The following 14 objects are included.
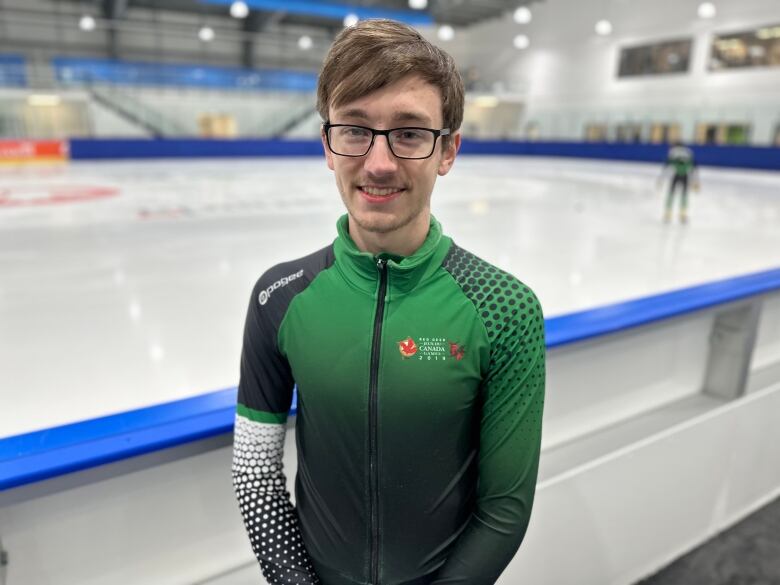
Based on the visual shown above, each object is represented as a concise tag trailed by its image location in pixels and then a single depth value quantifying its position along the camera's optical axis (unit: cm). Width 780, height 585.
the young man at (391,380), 87
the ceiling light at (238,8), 1310
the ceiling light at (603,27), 1439
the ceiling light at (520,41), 1747
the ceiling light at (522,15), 1253
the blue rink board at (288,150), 1581
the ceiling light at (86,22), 1745
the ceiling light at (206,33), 2028
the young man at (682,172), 680
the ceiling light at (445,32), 1371
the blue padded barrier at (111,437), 102
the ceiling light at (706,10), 1332
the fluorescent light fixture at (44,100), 1764
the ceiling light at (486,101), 2643
